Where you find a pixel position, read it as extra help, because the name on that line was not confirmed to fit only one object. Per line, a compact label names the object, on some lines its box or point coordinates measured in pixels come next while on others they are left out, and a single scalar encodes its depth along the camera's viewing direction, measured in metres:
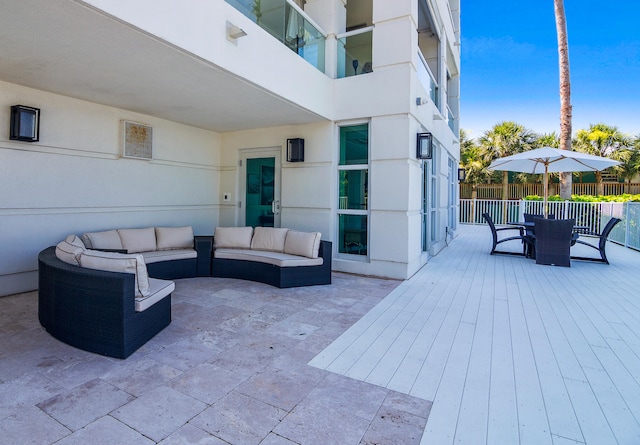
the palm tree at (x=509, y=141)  17.19
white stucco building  3.50
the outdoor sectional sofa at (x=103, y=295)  2.74
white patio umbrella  7.42
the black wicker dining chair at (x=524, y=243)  7.59
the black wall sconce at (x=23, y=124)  4.25
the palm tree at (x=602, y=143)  16.08
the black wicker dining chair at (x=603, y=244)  6.76
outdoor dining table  7.29
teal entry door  7.07
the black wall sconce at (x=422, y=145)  5.89
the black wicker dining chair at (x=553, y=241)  6.45
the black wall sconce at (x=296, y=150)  6.41
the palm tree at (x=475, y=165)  17.47
